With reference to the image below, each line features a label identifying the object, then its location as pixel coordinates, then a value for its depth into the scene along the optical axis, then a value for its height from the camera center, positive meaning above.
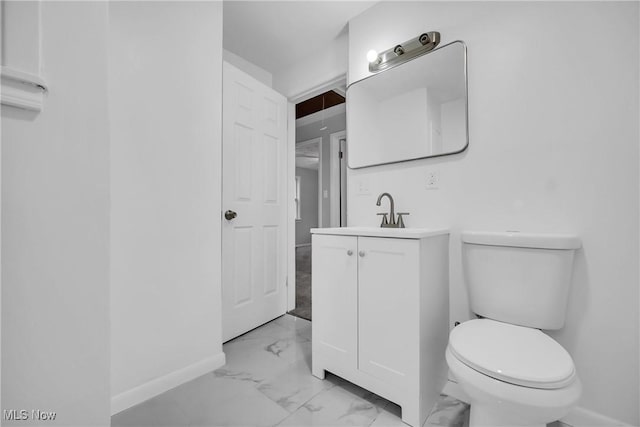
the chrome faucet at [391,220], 1.54 -0.03
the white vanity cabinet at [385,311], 1.12 -0.45
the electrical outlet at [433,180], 1.49 +0.20
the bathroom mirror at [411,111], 1.43 +0.64
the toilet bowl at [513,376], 0.75 -0.48
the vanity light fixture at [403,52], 1.51 +0.99
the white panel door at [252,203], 1.89 +0.10
